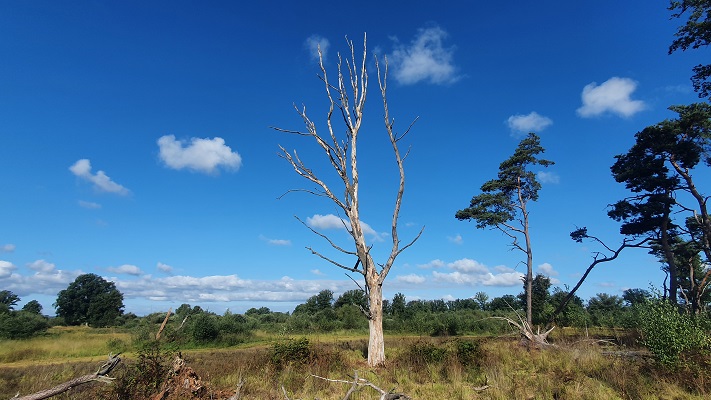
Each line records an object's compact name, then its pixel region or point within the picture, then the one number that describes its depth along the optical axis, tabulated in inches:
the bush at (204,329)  890.7
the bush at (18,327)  956.6
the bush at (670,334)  334.6
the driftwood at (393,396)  262.8
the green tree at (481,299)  2193.7
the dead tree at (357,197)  497.0
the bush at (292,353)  462.6
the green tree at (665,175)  712.4
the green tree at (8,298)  1856.5
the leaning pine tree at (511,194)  971.3
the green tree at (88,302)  1920.5
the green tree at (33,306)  2192.8
